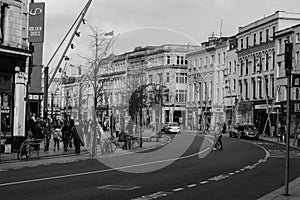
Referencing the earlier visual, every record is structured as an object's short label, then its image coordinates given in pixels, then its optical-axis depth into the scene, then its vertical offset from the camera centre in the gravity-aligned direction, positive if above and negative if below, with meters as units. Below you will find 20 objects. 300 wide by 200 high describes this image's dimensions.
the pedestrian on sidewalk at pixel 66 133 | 34.38 -1.37
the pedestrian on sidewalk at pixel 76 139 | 32.12 -1.62
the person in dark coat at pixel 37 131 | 32.78 -1.22
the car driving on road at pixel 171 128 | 79.62 -2.26
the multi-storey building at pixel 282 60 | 66.88 +6.28
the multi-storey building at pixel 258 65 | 75.56 +6.38
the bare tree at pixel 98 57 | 39.11 +3.77
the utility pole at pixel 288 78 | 14.30 +0.83
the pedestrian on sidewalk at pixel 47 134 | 34.06 -1.45
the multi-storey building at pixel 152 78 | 61.17 +4.15
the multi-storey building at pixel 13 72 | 31.08 +1.93
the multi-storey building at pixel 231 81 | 89.06 +4.59
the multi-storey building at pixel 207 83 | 94.94 +4.78
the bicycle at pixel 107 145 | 32.73 -1.95
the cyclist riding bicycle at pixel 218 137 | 38.41 -1.62
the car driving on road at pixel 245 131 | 63.78 -2.05
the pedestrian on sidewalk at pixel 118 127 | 45.05 -1.27
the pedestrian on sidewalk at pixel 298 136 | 46.67 -1.80
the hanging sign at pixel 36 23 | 31.77 +4.59
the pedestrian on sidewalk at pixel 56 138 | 35.12 -1.69
